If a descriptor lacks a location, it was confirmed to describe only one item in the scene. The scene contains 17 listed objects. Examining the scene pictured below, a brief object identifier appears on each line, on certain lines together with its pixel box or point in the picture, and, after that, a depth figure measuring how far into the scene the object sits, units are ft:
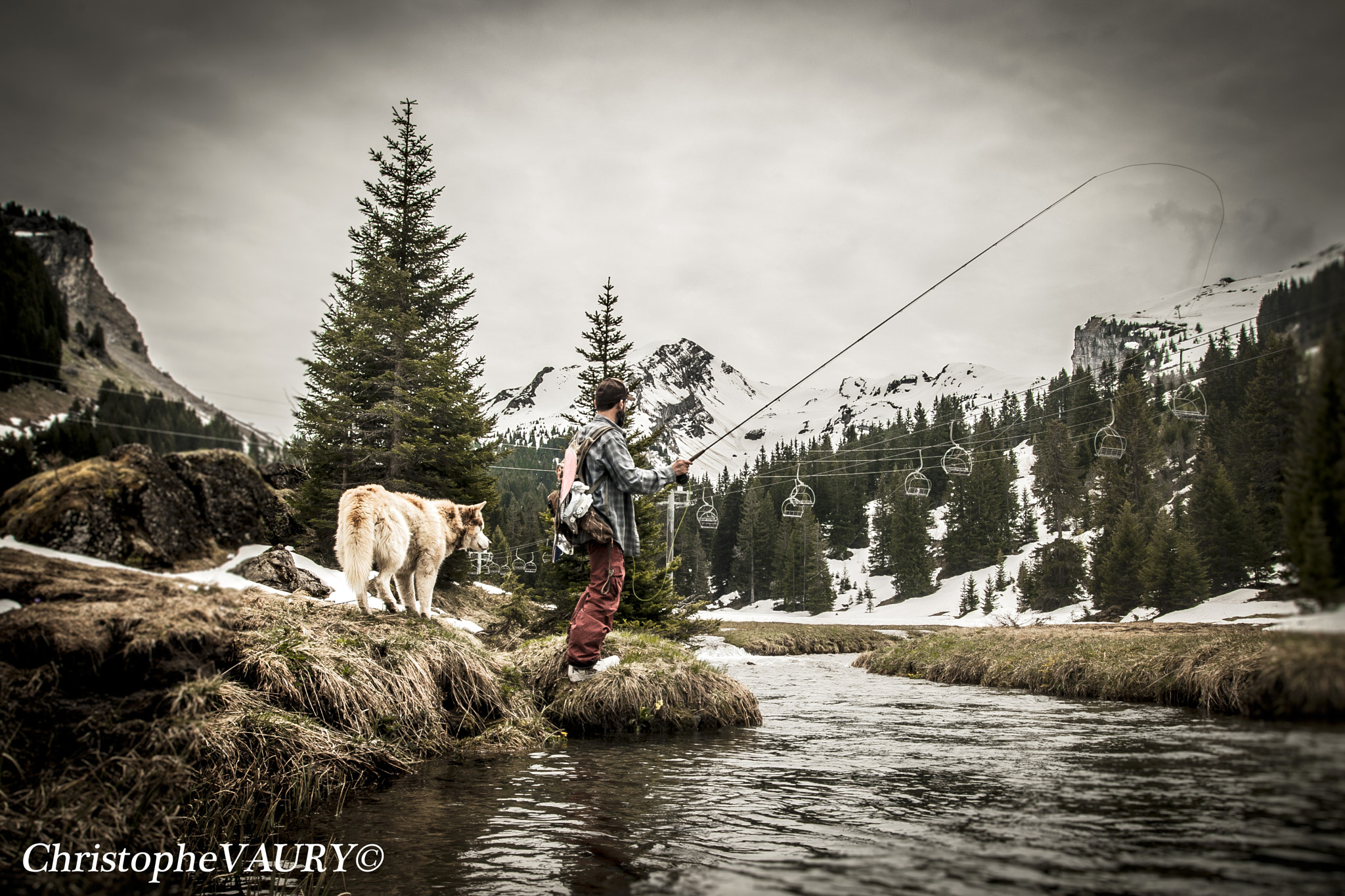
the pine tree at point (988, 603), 230.07
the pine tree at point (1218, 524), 90.17
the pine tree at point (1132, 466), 141.69
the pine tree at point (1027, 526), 286.25
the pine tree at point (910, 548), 280.10
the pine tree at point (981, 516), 279.90
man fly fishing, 20.77
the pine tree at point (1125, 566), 148.05
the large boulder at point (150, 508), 26.03
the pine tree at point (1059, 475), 228.22
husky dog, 23.89
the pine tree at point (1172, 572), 119.14
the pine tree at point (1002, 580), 244.01
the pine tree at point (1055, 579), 205.26
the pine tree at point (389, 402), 66.54
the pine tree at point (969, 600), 237.45
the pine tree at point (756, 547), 308.81
